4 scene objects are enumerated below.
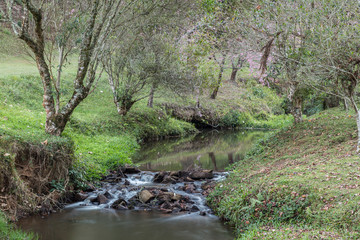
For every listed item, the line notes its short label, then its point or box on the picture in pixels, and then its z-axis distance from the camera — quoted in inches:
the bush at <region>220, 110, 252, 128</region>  1510.7
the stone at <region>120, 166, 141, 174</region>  656.4
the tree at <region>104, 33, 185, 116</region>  970.1
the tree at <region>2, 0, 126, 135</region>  518.6
